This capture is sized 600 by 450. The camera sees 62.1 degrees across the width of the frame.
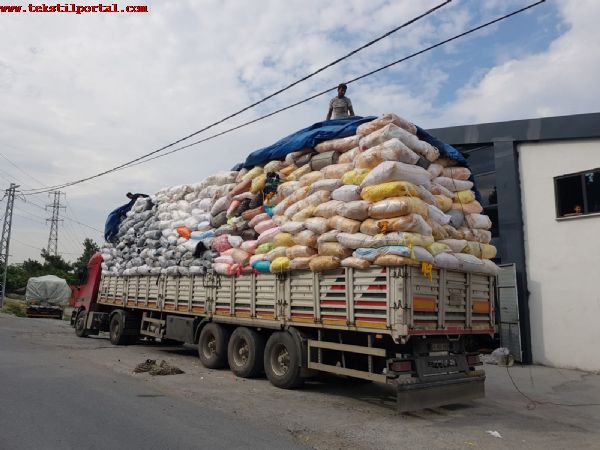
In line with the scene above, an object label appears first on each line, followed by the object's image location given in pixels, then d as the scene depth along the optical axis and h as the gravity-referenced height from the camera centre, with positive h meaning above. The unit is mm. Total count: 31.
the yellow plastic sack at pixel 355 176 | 6942 +1802
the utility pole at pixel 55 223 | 57259 +9189
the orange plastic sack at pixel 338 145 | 7554 +2472
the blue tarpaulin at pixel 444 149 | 7508 +2432
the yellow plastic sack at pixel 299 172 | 8227 +2187
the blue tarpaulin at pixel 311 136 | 7812 +2759
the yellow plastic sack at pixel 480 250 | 7211 +817
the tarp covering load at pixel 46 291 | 29469 +704
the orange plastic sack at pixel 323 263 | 6930 +582
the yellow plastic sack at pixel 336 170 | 7403 +2010
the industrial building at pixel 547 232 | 10547 +1675
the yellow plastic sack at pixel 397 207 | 6219 +1227
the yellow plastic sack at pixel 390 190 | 6389 +1469
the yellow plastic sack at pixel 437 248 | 6452 +745
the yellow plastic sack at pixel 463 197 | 7707 +1675
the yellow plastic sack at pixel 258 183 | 9109 +2204
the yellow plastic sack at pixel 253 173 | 9391 +2463
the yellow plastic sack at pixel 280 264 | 7742 +622
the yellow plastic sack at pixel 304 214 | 7559 +1373
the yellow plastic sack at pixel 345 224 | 6719 +1090
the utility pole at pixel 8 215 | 37250 +6412
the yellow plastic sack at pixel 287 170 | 8570 +2314
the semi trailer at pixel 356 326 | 6176 -307
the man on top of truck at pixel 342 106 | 9773 +3856
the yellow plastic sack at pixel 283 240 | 7828 +1016
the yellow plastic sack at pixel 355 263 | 6488 +554
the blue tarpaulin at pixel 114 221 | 14391 +2363
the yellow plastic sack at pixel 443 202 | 7223 +1491
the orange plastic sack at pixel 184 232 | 10625 +1524
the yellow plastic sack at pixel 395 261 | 6055 +537
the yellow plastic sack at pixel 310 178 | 7850 +2002
